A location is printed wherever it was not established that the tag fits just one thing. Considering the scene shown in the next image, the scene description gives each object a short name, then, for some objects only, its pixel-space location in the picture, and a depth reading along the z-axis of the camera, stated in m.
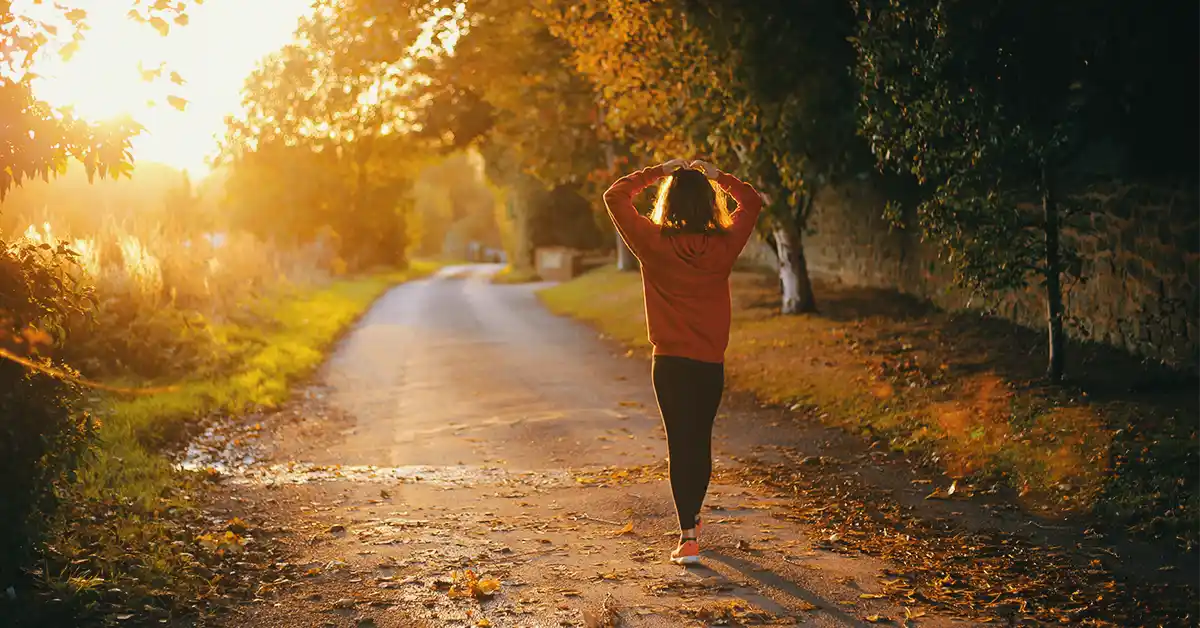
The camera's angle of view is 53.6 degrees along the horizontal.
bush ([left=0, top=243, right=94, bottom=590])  5.85
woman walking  6.55
